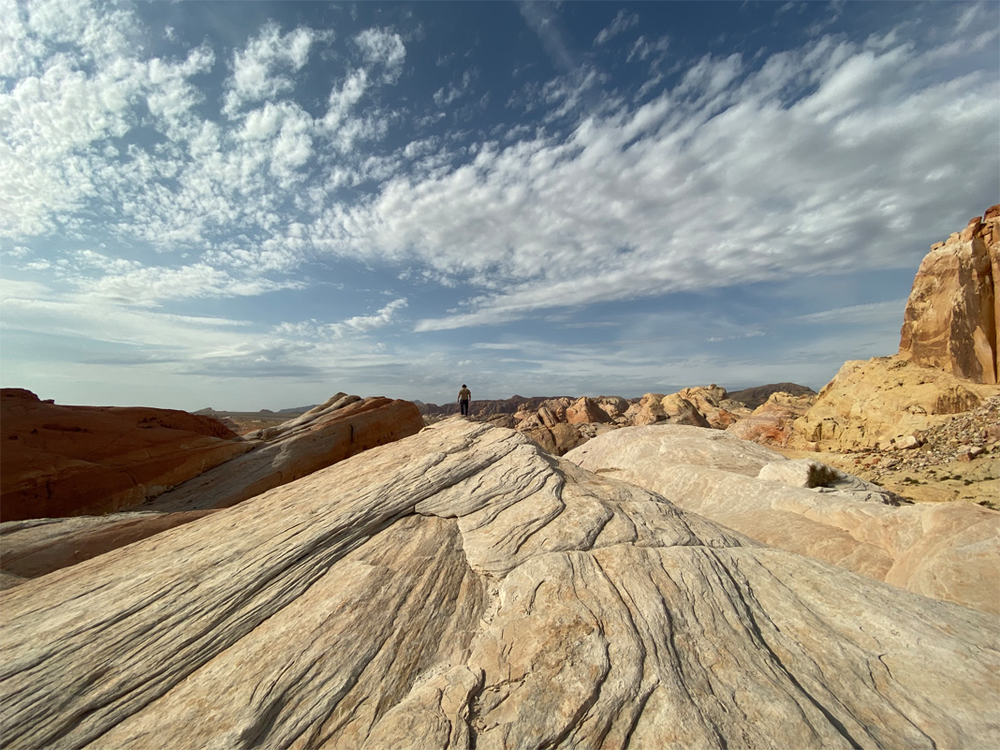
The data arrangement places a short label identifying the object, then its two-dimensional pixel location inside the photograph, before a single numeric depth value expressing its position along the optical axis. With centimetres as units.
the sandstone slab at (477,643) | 394
